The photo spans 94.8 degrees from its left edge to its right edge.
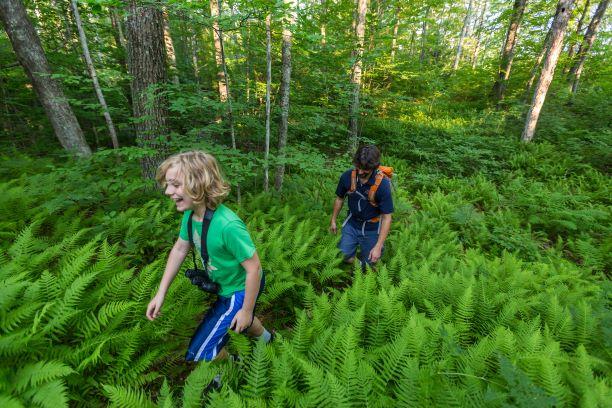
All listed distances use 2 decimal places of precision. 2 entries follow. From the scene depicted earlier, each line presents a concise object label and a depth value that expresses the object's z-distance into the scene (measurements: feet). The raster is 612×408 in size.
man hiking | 11.76
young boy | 6.35
